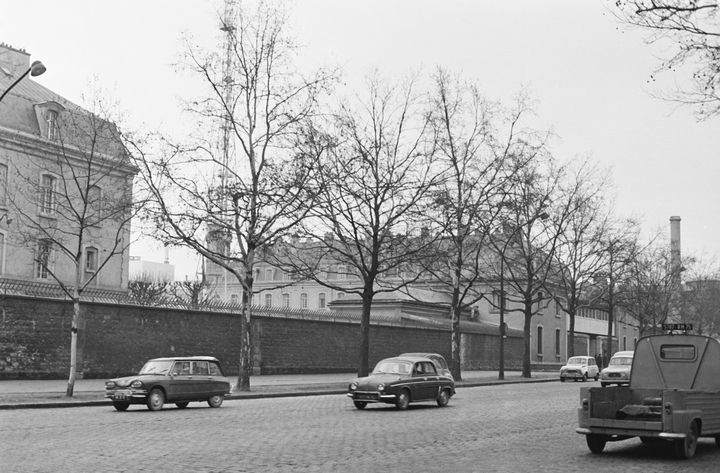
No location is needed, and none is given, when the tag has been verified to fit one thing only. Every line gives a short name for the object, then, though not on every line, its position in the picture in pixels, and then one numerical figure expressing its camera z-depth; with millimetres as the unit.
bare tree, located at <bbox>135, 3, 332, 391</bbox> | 30875
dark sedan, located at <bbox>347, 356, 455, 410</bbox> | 23859
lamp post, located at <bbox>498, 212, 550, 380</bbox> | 45438
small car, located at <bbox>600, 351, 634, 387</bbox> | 38531
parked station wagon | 22047
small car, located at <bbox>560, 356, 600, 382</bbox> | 49934
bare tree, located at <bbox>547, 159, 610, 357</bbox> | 52875
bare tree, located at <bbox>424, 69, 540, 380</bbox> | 39875
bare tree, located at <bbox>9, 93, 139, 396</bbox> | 49781
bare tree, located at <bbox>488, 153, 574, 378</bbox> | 45188
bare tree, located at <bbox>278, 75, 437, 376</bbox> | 36719
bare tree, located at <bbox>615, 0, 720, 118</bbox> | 14898
